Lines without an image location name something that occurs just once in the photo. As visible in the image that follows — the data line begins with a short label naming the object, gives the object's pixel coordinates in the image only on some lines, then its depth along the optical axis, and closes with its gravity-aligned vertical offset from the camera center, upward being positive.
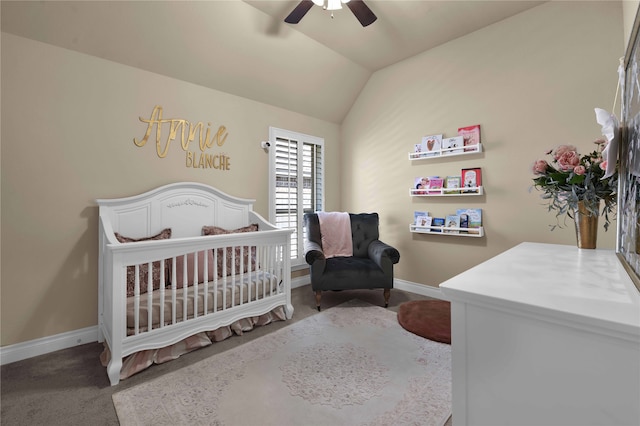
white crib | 1.77 -0.44
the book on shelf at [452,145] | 2.88 +0.75
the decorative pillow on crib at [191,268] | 2.23 -0.44
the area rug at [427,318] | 2.24 -0.94
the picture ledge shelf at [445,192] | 2.76 +0.25
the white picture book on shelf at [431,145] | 3.03 +0.78
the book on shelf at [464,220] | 2.88 -0.05
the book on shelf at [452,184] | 2.92 +0.33
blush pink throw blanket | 3.32 -0.23
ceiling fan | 2.10 +1.60
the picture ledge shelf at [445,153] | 2.75 +0.67
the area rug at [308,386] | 1.41 -1.01
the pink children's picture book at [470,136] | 2.78 +0.81
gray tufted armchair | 2.77 -0.57
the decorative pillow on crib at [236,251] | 2.48 -0.34
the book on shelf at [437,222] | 3.05 -0.08
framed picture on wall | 0.79 +0.15
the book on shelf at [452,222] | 2.94 -0.08
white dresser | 0.52 -0.29
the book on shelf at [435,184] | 3.04 +0.34
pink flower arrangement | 1.31 +0.17
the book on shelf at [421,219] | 3.14 -0.05
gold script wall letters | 2.50 +0.76
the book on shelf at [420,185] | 3.15 +0.34
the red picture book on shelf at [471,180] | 2.79 +0.36
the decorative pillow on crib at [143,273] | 2.02 -0.45
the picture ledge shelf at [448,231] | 2.77 -0.17
